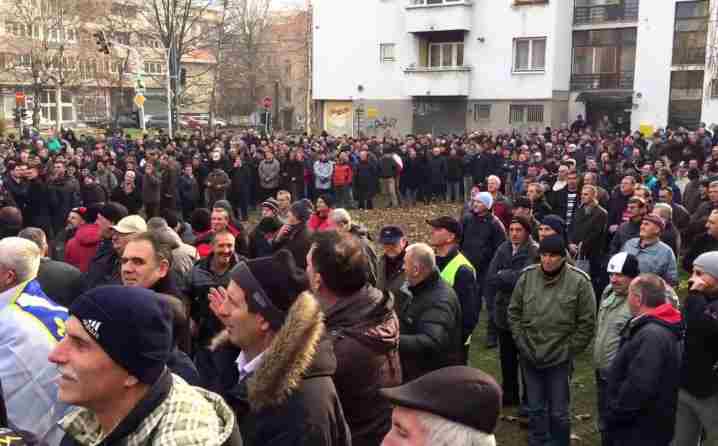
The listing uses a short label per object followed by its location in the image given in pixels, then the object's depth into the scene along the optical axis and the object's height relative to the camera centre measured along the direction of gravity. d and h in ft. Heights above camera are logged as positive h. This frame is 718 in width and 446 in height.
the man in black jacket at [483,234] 28.89 -4.18
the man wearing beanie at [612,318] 17.95 -4.69
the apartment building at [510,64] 109.19 +10.88
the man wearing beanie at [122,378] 7.61 -2.74
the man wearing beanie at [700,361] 16.52 -5.19
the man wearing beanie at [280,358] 8.89 -2.99
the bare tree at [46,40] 119.85 +14.22
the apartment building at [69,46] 120.37 +13.57
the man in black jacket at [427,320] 16.22 -4.42
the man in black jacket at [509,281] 22.56 -4.82
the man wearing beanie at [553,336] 18.43 -5.27
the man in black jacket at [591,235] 30.86 -4.45
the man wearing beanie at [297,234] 23.11 -3.57
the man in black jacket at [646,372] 15.53 -5.19
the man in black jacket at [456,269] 19.65 -3.97
